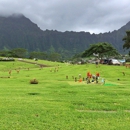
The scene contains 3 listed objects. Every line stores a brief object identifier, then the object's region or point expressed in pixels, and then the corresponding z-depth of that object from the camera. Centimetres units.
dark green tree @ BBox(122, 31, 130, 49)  5506
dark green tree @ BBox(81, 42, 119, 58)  6917
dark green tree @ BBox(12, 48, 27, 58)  12627
